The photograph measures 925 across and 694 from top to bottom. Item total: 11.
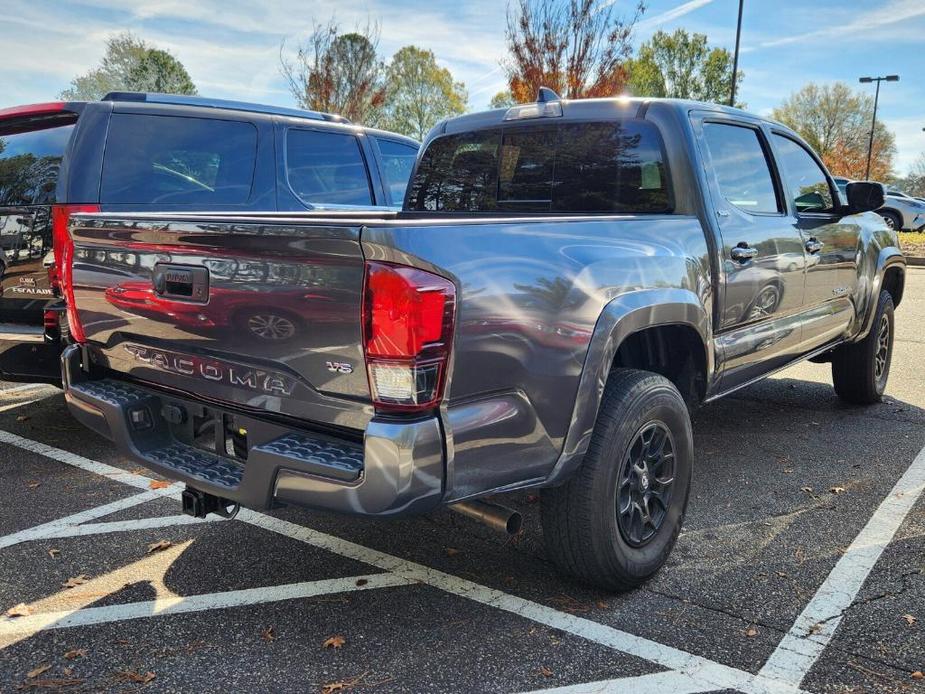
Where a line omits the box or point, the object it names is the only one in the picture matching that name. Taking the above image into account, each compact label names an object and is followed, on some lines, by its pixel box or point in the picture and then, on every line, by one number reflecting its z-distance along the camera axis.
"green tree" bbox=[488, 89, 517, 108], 42.71
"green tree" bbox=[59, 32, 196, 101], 41.69
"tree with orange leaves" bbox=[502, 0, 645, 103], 22.05
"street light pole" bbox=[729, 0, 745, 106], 22.66
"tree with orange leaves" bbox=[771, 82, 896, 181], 59.19
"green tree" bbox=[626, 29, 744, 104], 52.12
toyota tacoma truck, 2.25
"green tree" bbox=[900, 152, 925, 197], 68.38
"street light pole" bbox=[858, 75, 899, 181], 42.44
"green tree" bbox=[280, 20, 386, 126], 25.83
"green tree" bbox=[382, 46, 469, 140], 54.31
